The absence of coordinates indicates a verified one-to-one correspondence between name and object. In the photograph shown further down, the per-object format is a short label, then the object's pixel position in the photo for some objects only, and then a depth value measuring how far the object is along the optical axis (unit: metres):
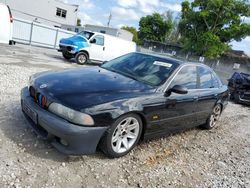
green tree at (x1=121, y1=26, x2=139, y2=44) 41.92
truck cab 9.90
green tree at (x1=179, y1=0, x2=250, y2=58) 18.84
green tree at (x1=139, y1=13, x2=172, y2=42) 42.27
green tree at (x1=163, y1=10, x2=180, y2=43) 45.32
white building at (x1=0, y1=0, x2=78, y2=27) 27.03
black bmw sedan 2.35
